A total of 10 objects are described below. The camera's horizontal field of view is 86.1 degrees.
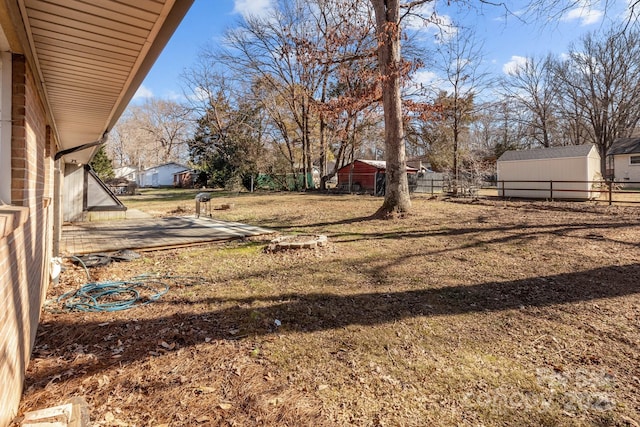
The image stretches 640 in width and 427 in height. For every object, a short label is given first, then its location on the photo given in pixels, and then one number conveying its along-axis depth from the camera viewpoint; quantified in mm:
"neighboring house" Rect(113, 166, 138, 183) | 45103
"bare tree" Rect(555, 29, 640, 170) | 25672
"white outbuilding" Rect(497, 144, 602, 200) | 15883
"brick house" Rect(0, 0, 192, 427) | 1850
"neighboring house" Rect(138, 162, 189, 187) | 43406
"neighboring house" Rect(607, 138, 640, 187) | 26031
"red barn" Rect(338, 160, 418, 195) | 24562
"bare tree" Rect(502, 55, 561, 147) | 31516
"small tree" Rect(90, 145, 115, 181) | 20891
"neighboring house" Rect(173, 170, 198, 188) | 38278
